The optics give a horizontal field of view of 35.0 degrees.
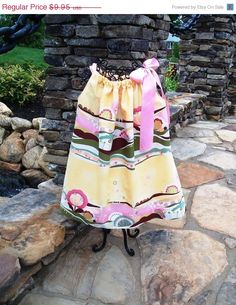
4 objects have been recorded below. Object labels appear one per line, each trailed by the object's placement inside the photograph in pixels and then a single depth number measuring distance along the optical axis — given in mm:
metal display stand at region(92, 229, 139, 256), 2104
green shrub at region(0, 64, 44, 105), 6348
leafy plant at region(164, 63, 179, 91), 7685
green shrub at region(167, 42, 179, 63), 13334
